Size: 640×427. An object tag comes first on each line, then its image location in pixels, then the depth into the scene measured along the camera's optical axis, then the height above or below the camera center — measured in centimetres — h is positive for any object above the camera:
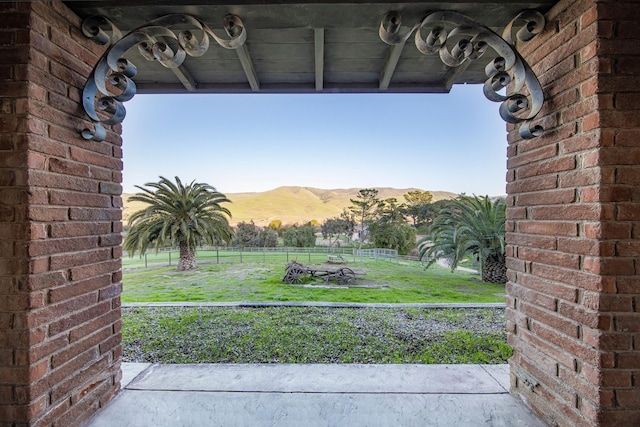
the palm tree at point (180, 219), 849 +3
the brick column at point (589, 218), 99 +1
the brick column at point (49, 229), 103 -4
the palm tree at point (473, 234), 651 -37
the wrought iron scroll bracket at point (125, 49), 122 +81
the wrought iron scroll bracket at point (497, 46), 120 +81
